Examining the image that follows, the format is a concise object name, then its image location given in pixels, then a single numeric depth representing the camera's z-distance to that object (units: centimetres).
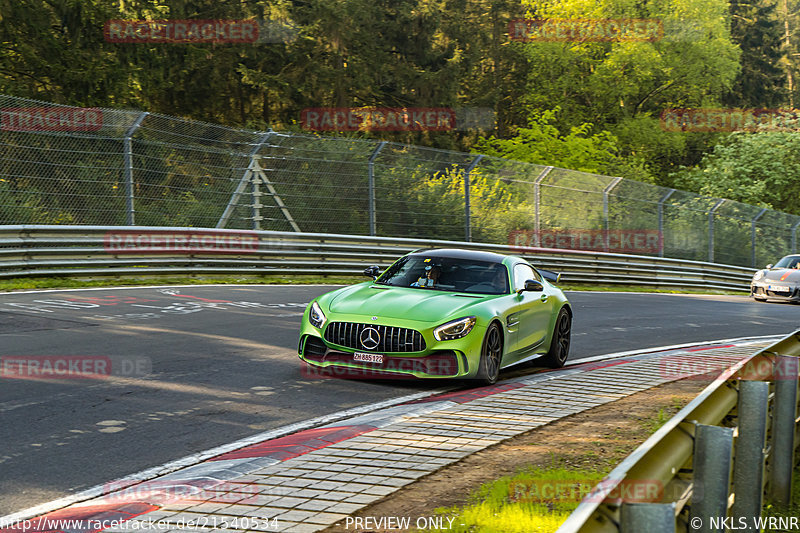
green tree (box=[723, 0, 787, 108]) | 6625
